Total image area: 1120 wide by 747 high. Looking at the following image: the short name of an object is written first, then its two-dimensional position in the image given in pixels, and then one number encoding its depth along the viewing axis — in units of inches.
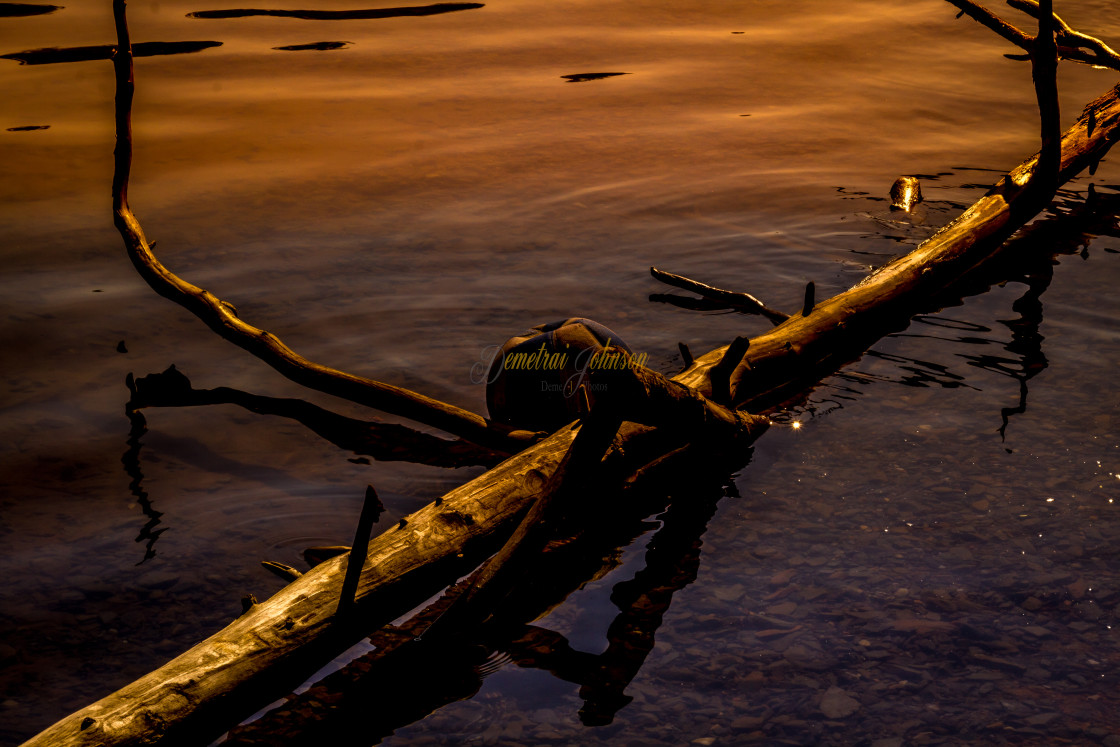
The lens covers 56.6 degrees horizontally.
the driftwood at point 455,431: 132.6
